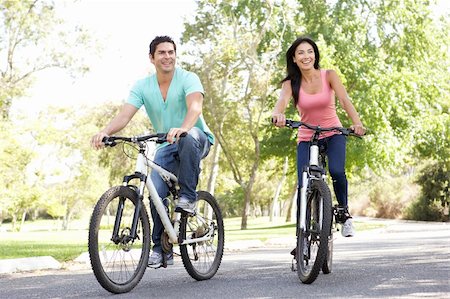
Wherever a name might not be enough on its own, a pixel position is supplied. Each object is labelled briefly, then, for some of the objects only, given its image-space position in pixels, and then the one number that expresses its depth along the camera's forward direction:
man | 12.18
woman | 13.16
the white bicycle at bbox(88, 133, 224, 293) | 10.72
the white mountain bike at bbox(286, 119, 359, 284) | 11.67
